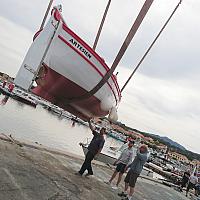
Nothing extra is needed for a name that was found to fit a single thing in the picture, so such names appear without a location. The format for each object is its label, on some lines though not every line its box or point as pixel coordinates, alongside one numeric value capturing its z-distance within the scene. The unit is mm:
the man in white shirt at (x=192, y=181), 21047
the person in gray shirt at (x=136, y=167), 10234
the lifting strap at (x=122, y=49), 9812
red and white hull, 10742
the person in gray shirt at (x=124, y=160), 11711
